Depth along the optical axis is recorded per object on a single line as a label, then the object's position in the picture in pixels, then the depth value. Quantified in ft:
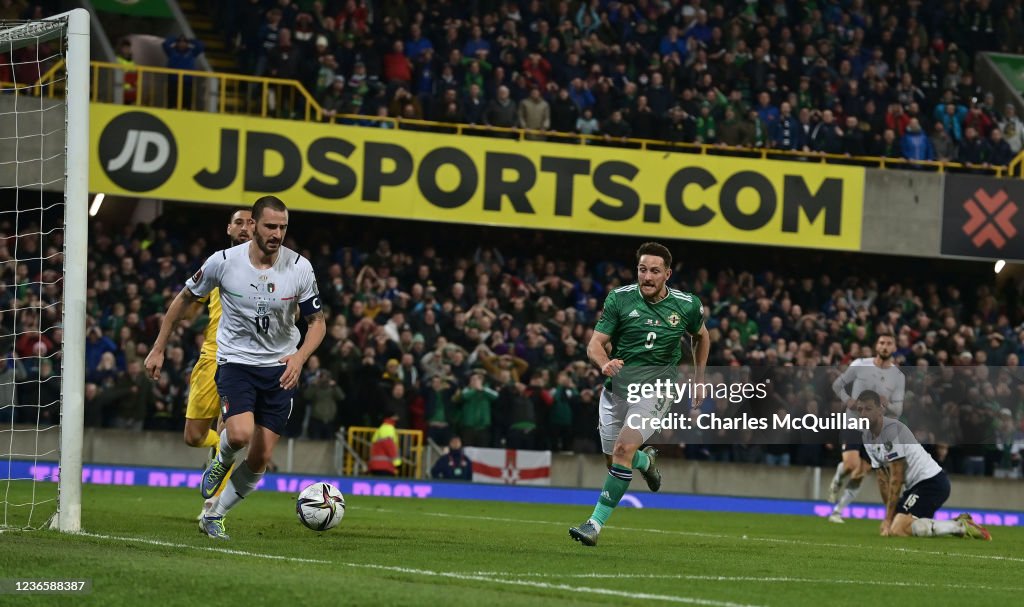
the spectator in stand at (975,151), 98.58
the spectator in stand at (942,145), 97.66
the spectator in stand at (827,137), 95.55
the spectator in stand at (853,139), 95.76
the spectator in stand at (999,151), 99.19
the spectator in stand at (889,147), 97.06
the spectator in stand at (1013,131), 101.04
